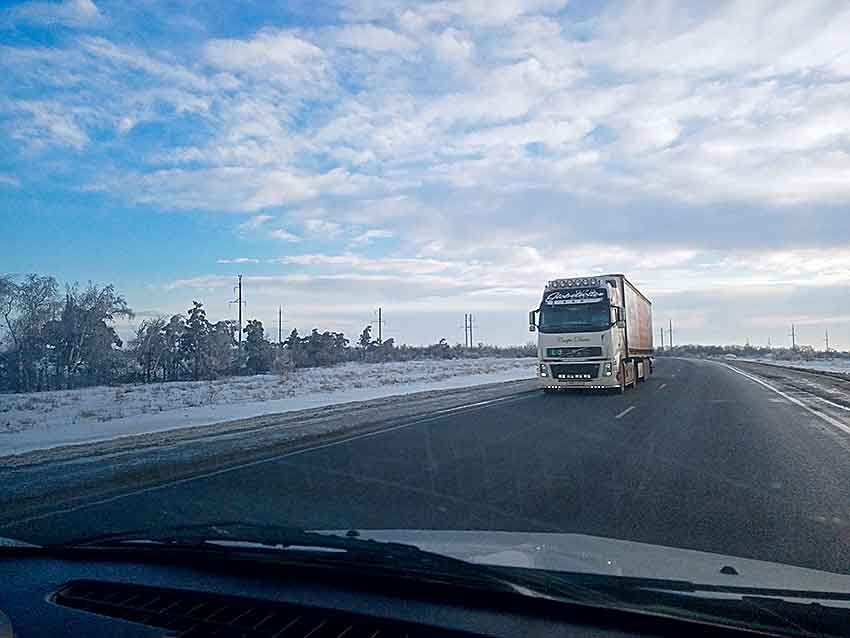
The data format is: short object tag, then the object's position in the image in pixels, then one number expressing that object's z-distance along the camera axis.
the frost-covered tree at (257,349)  74.19
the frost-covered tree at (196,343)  65.31
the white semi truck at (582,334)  26.94
